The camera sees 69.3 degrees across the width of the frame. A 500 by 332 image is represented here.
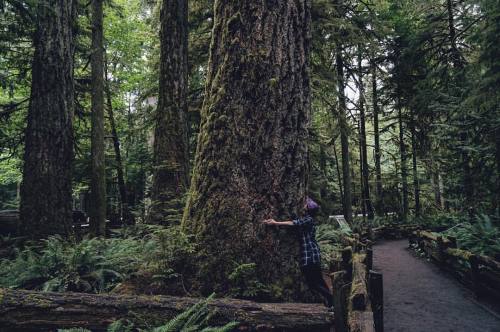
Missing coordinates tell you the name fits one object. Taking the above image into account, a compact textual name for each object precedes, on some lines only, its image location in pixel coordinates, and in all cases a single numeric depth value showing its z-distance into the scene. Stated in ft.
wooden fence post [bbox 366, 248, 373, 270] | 27.86
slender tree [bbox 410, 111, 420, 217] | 77.53
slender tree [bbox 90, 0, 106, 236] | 42.29
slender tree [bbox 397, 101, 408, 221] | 78.89
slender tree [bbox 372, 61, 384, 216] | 79.41
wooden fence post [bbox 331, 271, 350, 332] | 13.00
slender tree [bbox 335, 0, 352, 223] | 65.52
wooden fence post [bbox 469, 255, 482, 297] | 27.32
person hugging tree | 15.90
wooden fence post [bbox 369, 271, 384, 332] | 16.24
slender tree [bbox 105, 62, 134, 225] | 69.31
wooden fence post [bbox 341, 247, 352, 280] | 22.14
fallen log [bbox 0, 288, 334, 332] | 11.85
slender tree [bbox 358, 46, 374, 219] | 75.33
